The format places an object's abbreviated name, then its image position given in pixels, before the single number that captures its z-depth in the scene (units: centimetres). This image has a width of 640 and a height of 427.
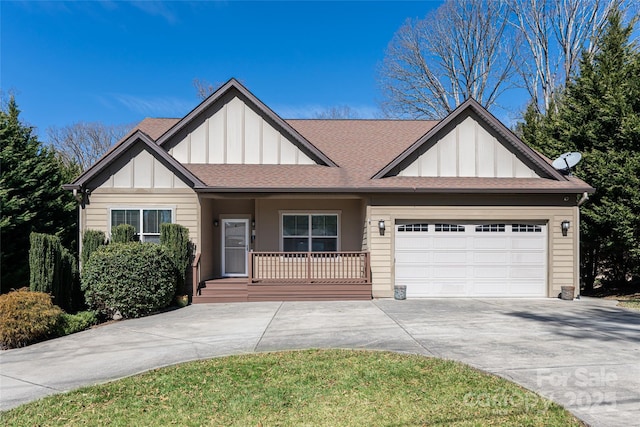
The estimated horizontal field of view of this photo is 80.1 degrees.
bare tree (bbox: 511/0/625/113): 2328
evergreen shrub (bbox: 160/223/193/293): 1094
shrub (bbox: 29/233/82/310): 858
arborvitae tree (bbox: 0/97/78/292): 1170
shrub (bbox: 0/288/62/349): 708
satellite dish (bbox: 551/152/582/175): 1170
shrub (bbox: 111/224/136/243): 1066
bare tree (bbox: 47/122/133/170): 3584
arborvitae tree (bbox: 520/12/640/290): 1211
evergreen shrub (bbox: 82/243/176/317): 918
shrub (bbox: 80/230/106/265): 1048
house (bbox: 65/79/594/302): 1132
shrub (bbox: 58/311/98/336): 796
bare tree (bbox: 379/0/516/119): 2617
